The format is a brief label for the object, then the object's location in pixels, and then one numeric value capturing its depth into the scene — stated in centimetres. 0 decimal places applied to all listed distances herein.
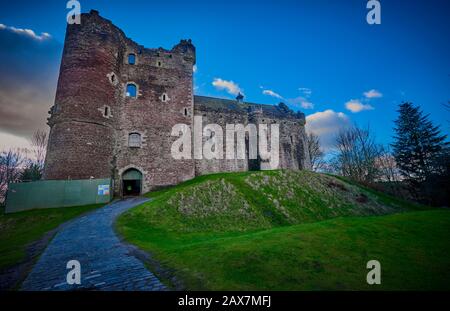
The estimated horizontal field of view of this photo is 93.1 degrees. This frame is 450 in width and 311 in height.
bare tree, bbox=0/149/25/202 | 3828
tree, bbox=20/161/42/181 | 3434
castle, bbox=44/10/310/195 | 2069
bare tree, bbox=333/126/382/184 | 3478
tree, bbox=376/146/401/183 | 3672
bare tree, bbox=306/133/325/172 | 4912
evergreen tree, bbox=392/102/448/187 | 2759
